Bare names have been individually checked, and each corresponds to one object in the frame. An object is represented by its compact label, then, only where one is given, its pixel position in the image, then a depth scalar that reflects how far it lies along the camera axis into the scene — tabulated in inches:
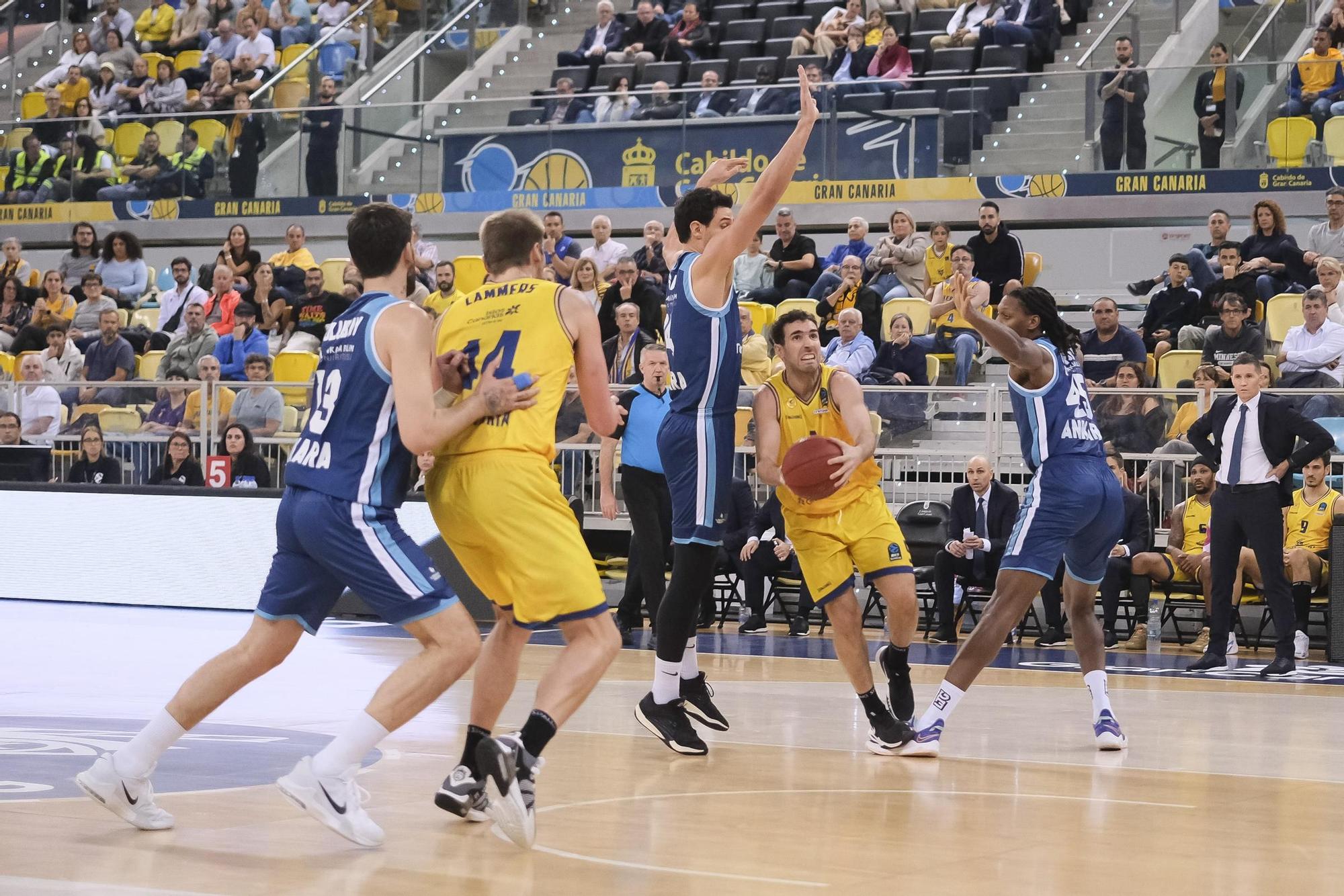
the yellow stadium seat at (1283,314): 581.3
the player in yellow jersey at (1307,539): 486.0
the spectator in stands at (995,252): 644.1
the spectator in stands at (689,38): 871.1
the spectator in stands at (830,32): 812.0
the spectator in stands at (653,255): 678.5
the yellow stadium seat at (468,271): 716.7
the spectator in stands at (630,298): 623.5
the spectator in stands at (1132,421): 533.6
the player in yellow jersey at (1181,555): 511.8
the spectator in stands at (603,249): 713.0
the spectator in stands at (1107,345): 578.6
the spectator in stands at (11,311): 811.4
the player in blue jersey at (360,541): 192.4
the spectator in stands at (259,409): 600.1
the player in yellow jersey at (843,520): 281.1
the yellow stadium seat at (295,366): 665.6
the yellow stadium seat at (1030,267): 650.2
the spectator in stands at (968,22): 782.5
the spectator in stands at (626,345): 599.5
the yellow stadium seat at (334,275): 786.2
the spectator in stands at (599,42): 902.4
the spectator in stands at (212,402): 606.5
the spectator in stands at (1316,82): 641.0
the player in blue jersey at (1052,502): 288.0
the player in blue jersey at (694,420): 273.1
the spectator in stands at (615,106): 781.3
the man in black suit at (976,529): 519.2
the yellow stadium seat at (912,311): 630.5
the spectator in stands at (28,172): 927.0
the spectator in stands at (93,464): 613.6
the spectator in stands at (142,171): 906.1
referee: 366.6
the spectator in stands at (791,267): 676.7
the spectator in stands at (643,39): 883.4
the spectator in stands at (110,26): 1074.7
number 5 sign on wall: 589.3
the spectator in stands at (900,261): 659.4
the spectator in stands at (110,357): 711.1
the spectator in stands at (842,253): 659.4
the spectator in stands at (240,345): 687.1
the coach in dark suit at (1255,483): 427.5
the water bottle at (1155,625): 530.0
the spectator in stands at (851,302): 625.3
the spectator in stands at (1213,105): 666.2
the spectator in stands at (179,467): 599.2
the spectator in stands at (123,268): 845.8
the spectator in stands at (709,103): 757.9
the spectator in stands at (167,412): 611.2
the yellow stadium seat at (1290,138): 662.5
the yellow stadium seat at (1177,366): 573.3
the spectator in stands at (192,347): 694.5
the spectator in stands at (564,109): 802.8
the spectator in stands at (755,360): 591.8
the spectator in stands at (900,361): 584.4
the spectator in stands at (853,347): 588.4
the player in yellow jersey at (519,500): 200.7
